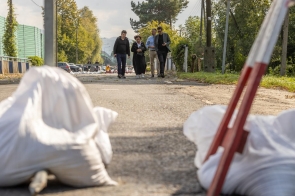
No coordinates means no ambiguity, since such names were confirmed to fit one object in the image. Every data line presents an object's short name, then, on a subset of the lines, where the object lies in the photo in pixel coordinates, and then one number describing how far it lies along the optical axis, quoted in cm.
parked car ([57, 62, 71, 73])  5254
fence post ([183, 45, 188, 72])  2425
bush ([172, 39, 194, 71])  2618
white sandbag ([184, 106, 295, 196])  234
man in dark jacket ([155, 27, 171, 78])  1780
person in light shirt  1833
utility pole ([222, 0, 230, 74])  2459
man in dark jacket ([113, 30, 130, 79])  1738
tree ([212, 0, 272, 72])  3741
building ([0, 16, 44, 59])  6316
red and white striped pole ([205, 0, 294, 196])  200
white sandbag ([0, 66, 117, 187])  256
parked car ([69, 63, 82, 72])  6901
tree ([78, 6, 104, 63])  10162
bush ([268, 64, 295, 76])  3381
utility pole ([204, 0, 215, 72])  2503
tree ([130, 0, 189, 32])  7400
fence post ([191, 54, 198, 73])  2497
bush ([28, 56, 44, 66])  4858
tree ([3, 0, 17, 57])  4066
